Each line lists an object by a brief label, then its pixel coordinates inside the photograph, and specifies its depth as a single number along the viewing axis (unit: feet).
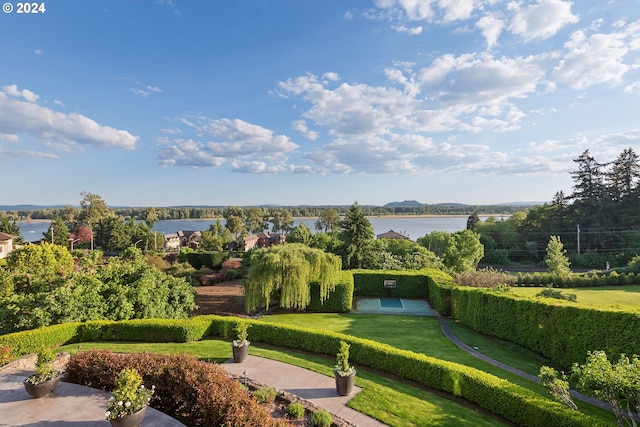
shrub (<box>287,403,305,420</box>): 23.55
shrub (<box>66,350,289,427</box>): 18.95
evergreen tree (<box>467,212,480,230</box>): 232.00
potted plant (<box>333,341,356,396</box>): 28.25
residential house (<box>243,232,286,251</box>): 231.71
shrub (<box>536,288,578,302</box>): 58.49
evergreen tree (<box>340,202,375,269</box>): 99.76
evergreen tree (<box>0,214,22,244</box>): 191.67
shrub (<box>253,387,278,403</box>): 25.41
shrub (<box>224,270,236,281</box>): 108.58
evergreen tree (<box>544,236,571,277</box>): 101.60
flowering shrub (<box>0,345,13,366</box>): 30.96
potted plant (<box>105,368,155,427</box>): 18.90
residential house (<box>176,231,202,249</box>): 258.78
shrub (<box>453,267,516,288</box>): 77.71
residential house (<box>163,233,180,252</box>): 238.25
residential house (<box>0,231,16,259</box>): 152.87
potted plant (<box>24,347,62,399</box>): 24.17
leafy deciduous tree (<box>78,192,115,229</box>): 216.13
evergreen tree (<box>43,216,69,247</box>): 183.11
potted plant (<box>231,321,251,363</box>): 35.99
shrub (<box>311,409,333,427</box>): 21.91
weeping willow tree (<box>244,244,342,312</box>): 61.41
